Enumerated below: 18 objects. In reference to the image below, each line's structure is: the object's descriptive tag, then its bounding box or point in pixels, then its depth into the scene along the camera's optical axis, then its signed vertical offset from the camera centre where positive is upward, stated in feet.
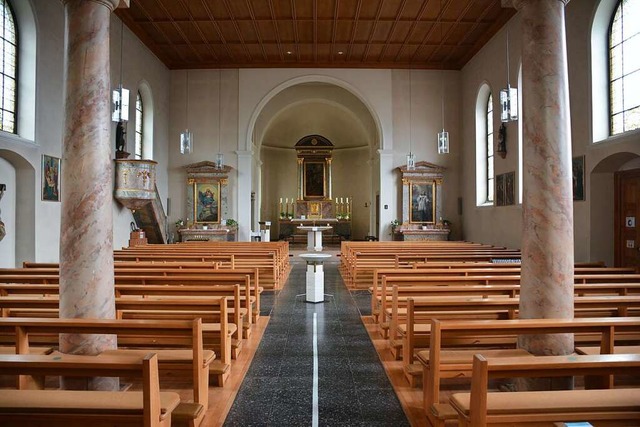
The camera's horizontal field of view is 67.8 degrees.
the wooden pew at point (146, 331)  10.43 -2.35
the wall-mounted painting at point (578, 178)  33.19 +3.32
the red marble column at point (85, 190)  12.00 +0.95
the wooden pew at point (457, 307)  13.46 -2.51
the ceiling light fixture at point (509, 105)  35.42 +8.95
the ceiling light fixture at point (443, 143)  47.73 +8.28
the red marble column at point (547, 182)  12.14 +1.11
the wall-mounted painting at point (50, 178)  33.99 +3.60
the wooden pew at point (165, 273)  19.52 -2.00
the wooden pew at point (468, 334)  10.22 -2.49
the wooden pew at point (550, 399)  7.32 -2.79
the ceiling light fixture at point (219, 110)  59.21 +14.50
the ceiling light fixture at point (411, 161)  54.39 +7.47
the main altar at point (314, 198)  76.38 +4.56
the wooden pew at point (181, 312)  13.83 -2.75
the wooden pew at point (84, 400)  7.33 -2.75
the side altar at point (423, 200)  58.39 +3.15
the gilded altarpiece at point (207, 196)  58.39 +3.78
